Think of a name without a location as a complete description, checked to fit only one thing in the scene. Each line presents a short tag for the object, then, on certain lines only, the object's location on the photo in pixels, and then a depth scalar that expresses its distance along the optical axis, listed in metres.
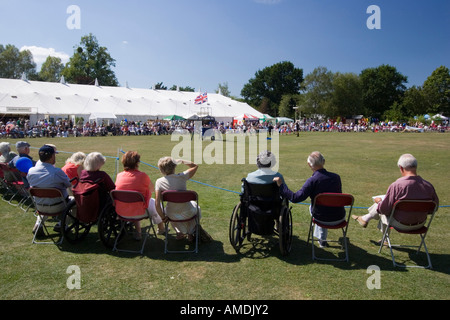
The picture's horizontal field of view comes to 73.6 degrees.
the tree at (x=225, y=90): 98.38
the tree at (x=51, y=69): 81.44
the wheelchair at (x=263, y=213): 4.18
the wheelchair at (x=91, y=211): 4.39
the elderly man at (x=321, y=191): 4.29
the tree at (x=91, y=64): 69.51
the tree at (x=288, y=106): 81.53
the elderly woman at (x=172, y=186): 4.46
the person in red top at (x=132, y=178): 4.45
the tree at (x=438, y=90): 63.69
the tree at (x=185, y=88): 107.88
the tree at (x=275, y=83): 91.99
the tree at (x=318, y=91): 65.31
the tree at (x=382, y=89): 77.06
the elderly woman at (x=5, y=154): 6.86
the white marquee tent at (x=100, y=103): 36.12
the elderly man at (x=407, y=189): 4.04
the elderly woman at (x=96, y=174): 4.49
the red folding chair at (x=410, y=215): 3.89
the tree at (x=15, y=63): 76.81
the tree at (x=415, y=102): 63.28
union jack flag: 34.58
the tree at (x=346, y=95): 65.12
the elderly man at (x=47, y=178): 4.62
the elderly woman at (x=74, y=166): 5.39
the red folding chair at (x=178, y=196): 4.14
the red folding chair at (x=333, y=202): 3.99
